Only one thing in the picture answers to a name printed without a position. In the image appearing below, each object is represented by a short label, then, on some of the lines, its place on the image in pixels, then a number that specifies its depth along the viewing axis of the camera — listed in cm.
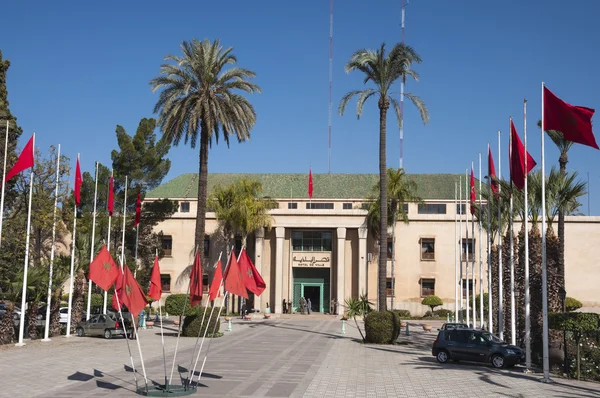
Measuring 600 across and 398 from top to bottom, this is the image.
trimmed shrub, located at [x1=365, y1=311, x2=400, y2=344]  3222
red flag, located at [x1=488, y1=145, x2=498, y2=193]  2953
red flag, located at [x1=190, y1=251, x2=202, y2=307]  1789
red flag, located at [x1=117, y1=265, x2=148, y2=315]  1720
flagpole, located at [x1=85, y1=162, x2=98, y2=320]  3543
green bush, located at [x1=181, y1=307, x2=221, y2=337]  3419
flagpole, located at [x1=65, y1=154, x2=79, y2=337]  3356
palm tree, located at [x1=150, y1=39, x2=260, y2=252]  3566
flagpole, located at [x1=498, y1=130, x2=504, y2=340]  2653
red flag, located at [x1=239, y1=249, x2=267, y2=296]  1831
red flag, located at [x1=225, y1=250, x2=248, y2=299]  1775
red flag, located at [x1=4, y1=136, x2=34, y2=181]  2688
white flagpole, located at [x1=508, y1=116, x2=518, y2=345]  2425
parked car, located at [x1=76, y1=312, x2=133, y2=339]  3425
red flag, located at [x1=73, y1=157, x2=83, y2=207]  3291
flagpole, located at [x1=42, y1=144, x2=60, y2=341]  3136
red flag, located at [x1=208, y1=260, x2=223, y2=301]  1802
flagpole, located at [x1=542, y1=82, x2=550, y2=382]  1945
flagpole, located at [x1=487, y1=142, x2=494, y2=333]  3079
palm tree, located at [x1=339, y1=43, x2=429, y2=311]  3334
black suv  2356
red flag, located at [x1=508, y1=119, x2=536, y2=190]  2261
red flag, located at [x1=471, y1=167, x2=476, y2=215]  3750
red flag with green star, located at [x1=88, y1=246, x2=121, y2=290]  1900
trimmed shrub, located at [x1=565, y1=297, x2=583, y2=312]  5239
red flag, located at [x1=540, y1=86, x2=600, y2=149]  1762
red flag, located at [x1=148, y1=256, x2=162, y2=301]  1942
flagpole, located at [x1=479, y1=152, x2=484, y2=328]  3644
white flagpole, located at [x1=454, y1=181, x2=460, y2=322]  4516
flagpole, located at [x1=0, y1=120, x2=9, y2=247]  2722
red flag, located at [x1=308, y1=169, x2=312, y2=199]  5996
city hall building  5566
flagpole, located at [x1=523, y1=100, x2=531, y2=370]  2102
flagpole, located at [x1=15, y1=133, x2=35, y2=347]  2847
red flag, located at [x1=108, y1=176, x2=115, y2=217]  3775
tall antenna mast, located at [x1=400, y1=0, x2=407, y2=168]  3403
